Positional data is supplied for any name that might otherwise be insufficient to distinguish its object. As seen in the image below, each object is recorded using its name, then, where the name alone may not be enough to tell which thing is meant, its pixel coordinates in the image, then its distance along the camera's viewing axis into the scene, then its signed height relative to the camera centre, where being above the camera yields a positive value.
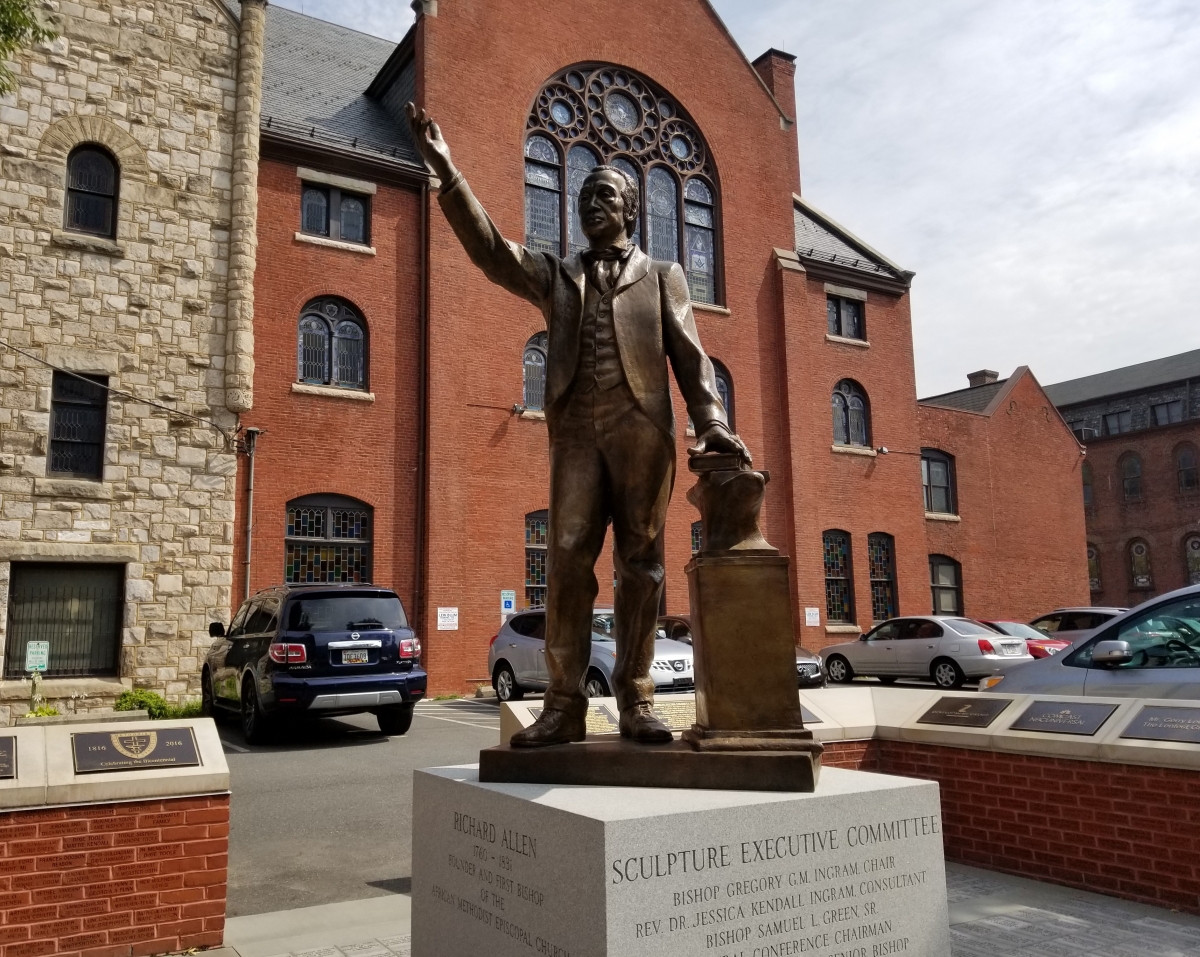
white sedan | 17.80 -0.82
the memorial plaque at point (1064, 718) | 5.76 -0.66
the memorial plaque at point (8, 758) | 4.55 -0.62
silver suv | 13.36 -0.67
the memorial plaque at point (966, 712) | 6.37 -0.68
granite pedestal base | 3.14 -0.88
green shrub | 13.90 -1.20
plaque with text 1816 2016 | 4.75 -0.63
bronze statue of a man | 4.21 +0.76
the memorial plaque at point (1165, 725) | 5.27 -0.65
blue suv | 11.23 -0.48
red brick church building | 18.52 +5.84
